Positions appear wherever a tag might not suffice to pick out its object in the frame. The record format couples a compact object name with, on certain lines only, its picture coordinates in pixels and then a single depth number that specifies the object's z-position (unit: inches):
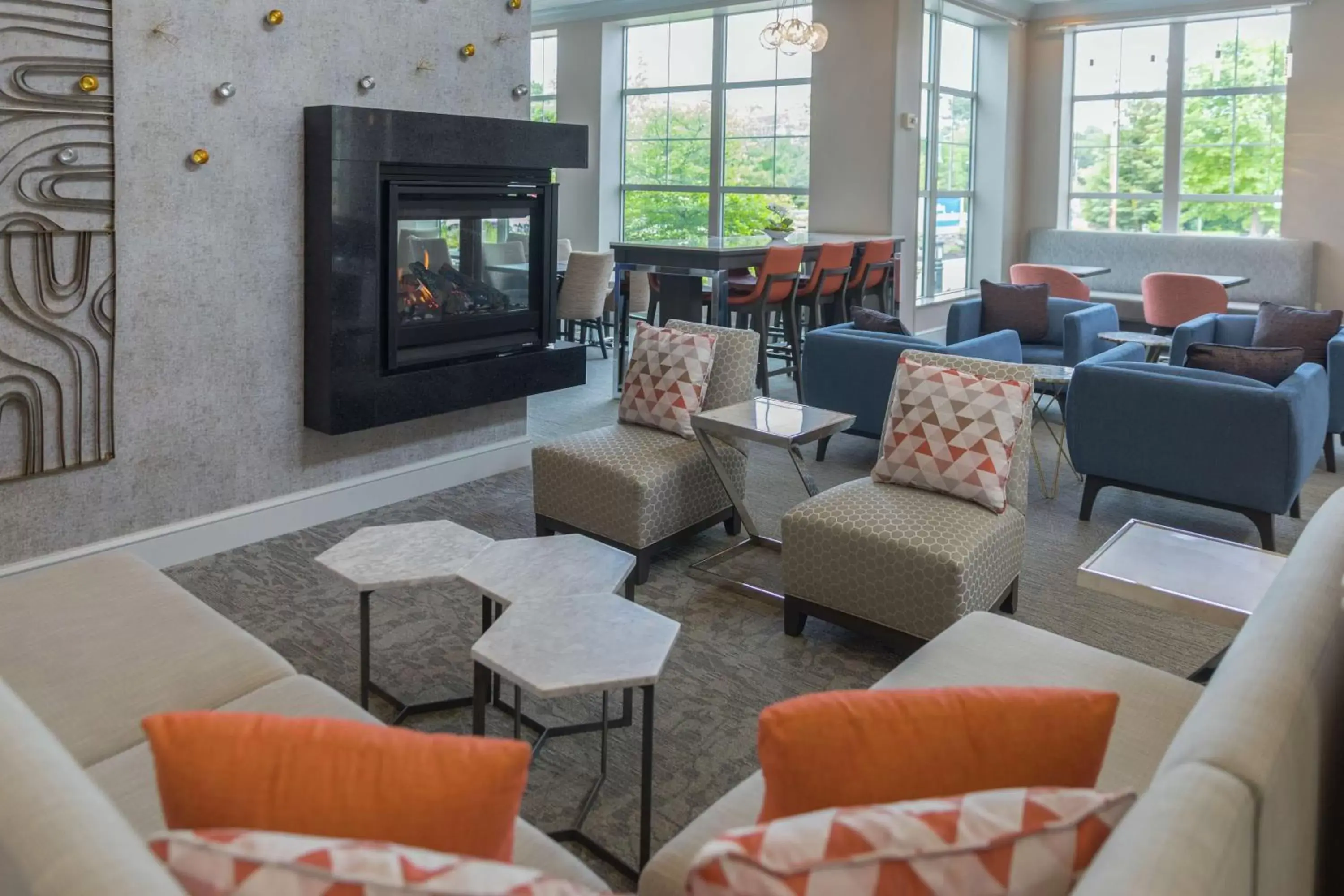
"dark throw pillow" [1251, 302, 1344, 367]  219.1
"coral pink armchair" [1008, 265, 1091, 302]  310.8
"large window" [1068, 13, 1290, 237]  359.3
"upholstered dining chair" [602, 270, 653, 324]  316.8
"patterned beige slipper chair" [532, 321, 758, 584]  150.9
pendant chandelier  287.6
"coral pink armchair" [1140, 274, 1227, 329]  295.0
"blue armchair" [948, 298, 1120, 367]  251.4
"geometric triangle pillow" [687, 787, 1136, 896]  42.9
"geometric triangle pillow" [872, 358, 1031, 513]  130.8
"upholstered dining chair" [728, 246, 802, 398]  260.8
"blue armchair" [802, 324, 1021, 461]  205.3
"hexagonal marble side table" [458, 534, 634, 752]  99.7
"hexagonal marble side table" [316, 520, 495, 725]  102.0
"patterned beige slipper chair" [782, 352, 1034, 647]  121.7
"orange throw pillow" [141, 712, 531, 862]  45.1
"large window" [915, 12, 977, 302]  371.2
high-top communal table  256.4
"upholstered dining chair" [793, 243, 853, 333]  279.6
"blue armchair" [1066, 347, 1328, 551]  162.2
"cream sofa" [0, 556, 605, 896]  40.4
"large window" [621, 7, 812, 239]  381.4
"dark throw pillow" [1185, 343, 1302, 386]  172.6
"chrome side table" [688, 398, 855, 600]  141.6
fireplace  173.5
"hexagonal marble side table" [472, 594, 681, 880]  79.8
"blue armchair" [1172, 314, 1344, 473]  236.2
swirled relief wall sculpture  130.0
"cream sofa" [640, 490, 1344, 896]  42.1
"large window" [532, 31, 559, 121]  433.1
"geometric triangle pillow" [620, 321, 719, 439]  162.9
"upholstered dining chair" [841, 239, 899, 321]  299.0
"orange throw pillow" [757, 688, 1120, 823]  49.7
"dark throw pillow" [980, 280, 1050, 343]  268.4
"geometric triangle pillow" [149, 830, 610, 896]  40.2
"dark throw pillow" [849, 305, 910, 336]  218.1
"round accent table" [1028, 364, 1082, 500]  191.2
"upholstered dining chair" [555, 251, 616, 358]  299.9
